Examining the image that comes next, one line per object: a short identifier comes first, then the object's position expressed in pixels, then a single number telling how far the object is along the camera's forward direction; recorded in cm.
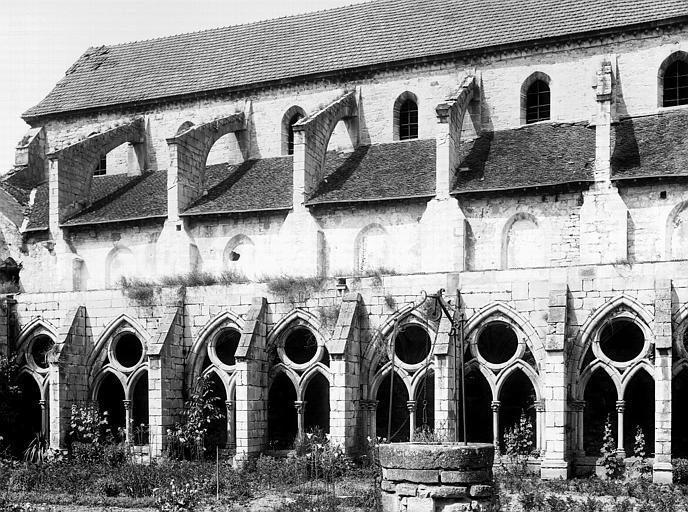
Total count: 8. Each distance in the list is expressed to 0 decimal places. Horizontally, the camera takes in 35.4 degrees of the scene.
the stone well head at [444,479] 1231
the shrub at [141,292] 2625
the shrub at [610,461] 2127
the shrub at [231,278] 2628
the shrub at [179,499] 1562
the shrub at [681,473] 2058
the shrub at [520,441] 2186
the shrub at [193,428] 2447
